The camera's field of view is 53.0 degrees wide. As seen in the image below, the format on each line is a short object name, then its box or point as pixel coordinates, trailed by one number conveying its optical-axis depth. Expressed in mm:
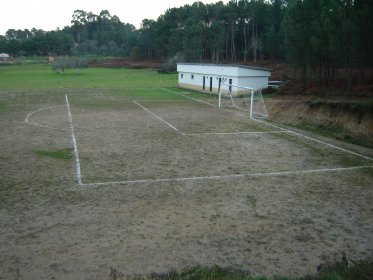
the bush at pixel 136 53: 93250
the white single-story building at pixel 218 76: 32469
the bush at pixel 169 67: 65562
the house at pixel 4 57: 105188
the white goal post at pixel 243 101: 25078
